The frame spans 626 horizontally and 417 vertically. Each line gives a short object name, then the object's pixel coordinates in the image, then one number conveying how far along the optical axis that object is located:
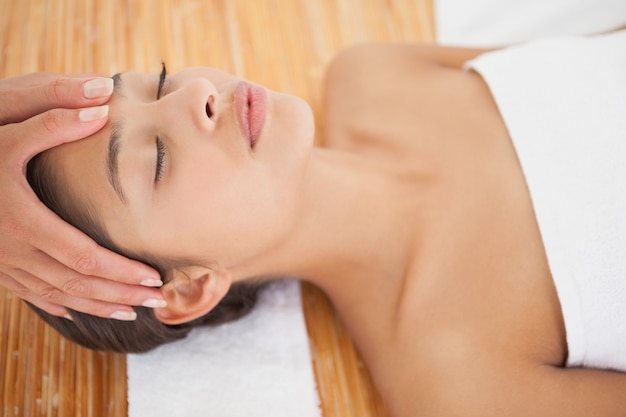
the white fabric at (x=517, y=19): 0.88
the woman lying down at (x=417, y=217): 0.69
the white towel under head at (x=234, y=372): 0.78
